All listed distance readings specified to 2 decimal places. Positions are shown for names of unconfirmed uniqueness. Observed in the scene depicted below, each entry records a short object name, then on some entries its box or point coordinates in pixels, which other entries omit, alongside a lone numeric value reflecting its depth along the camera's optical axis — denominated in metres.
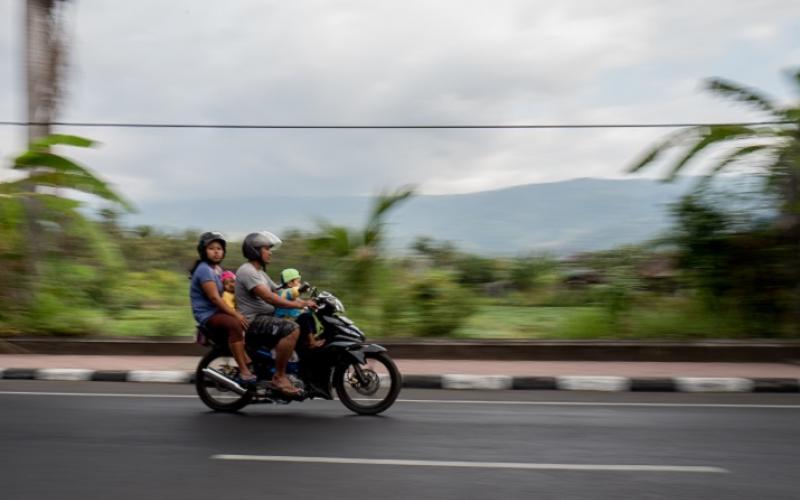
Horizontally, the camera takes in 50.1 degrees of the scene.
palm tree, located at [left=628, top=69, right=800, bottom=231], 11.30
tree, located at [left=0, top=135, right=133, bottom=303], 12.62
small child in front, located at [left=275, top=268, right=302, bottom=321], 7.61
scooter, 7.63
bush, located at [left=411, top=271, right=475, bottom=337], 12.20
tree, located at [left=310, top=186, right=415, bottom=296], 12.44
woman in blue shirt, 7.66
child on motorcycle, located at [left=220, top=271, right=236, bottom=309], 7.98
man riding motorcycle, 7.54
